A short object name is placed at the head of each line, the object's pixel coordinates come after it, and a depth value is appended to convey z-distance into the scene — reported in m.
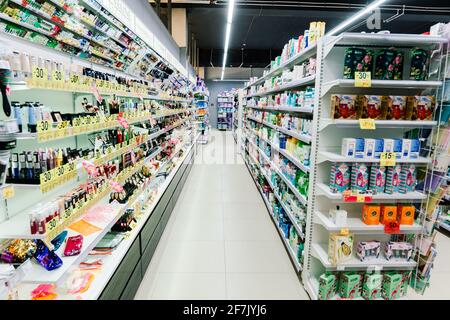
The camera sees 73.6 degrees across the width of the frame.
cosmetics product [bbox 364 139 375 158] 2.45
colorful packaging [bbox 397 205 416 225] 2.59
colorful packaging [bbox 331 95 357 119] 2.44
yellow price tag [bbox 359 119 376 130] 2.32
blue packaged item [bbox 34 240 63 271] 1.71
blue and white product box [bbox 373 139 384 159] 2.45
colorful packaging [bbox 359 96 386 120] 2.43
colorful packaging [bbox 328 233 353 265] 2.52
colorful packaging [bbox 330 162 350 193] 2.49
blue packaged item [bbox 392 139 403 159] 2.45
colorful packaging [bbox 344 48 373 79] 2.37
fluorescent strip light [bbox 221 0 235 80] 6.25
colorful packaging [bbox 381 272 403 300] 2.66
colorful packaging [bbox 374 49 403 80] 2.42
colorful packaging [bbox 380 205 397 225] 2.56
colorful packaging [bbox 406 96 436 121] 2.44
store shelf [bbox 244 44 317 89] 3.00
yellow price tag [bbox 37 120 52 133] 1.45
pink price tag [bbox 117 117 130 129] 2.64
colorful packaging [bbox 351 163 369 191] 2.47
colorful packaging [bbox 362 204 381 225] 2.58
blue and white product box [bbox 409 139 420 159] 2.47
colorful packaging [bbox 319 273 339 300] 2.58
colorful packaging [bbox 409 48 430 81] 2.42
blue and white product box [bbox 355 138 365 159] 2.43
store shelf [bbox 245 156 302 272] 3.14
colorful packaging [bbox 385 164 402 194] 2.51
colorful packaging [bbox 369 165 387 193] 2.49
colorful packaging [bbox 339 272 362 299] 2.61
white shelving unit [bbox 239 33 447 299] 2.40
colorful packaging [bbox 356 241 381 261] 2.61
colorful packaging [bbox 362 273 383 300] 2.63
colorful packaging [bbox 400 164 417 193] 2.53
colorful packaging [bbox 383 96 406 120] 2.45
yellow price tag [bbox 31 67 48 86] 1.40
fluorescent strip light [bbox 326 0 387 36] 6.84
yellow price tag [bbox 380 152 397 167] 2.41
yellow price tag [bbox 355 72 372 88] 2.29
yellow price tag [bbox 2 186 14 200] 1.31
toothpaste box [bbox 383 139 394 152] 2.45
